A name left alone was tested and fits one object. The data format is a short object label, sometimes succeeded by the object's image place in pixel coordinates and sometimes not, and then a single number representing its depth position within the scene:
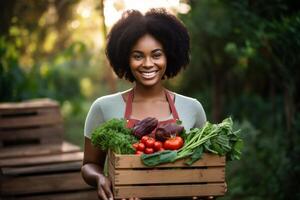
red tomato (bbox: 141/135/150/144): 3.27
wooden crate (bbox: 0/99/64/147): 6.77
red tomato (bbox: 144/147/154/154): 3.22
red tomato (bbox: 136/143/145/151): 3.25
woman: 3.61
